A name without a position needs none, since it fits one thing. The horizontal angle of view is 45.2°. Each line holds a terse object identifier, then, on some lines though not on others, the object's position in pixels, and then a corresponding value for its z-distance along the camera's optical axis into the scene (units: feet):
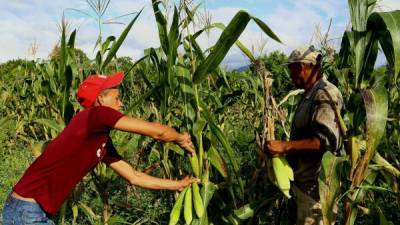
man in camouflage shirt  7.92
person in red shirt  7.33
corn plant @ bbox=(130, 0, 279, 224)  7.93
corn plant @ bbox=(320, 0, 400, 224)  6.67
